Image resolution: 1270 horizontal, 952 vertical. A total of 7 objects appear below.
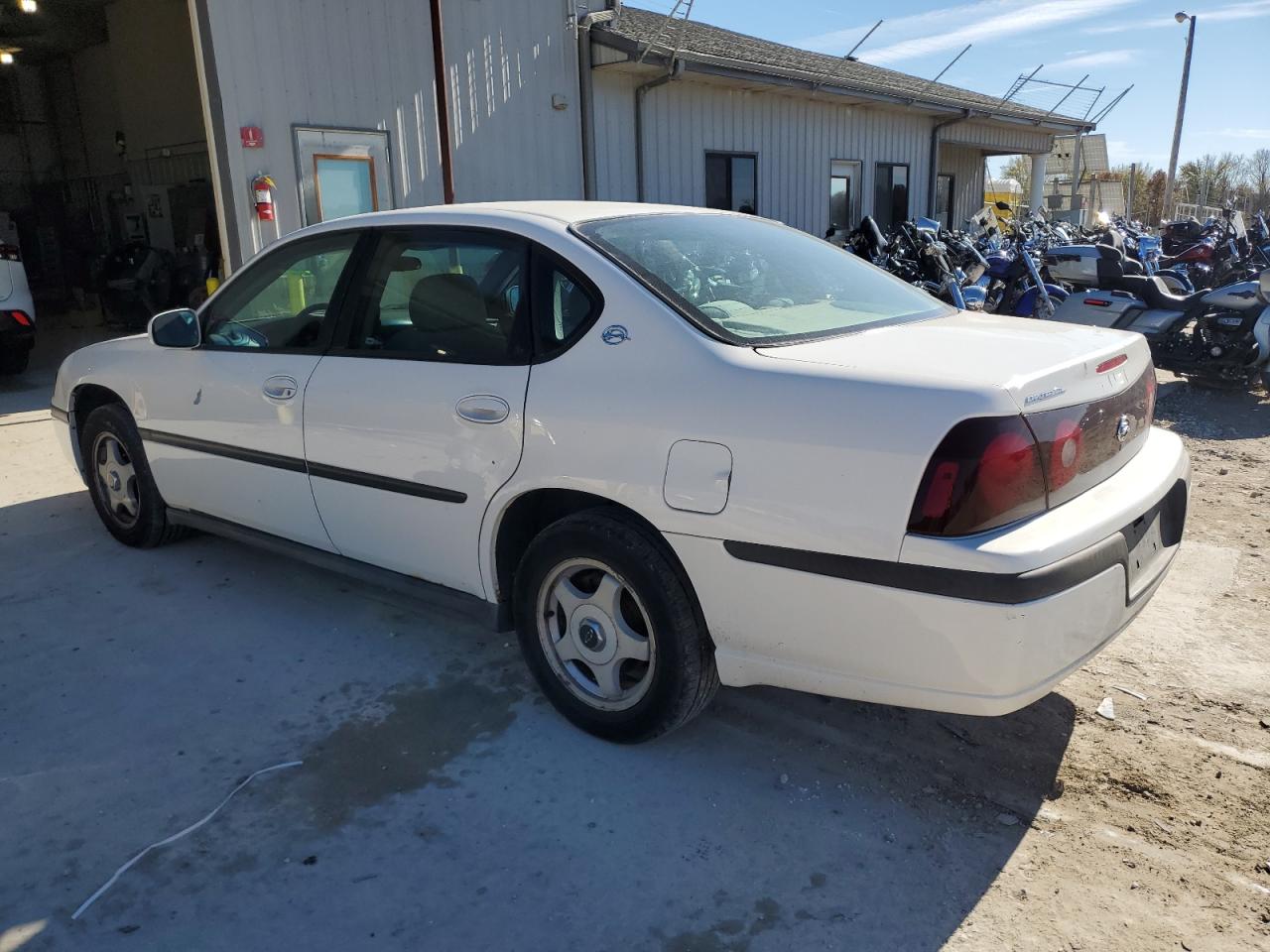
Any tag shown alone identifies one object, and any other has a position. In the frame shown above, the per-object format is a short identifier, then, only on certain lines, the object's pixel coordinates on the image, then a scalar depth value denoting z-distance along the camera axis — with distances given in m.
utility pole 27.09
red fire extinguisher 8.34
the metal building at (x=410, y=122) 8.59
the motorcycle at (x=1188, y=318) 7.67
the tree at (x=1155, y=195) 45.31
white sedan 2.25
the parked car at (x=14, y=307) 9.48
